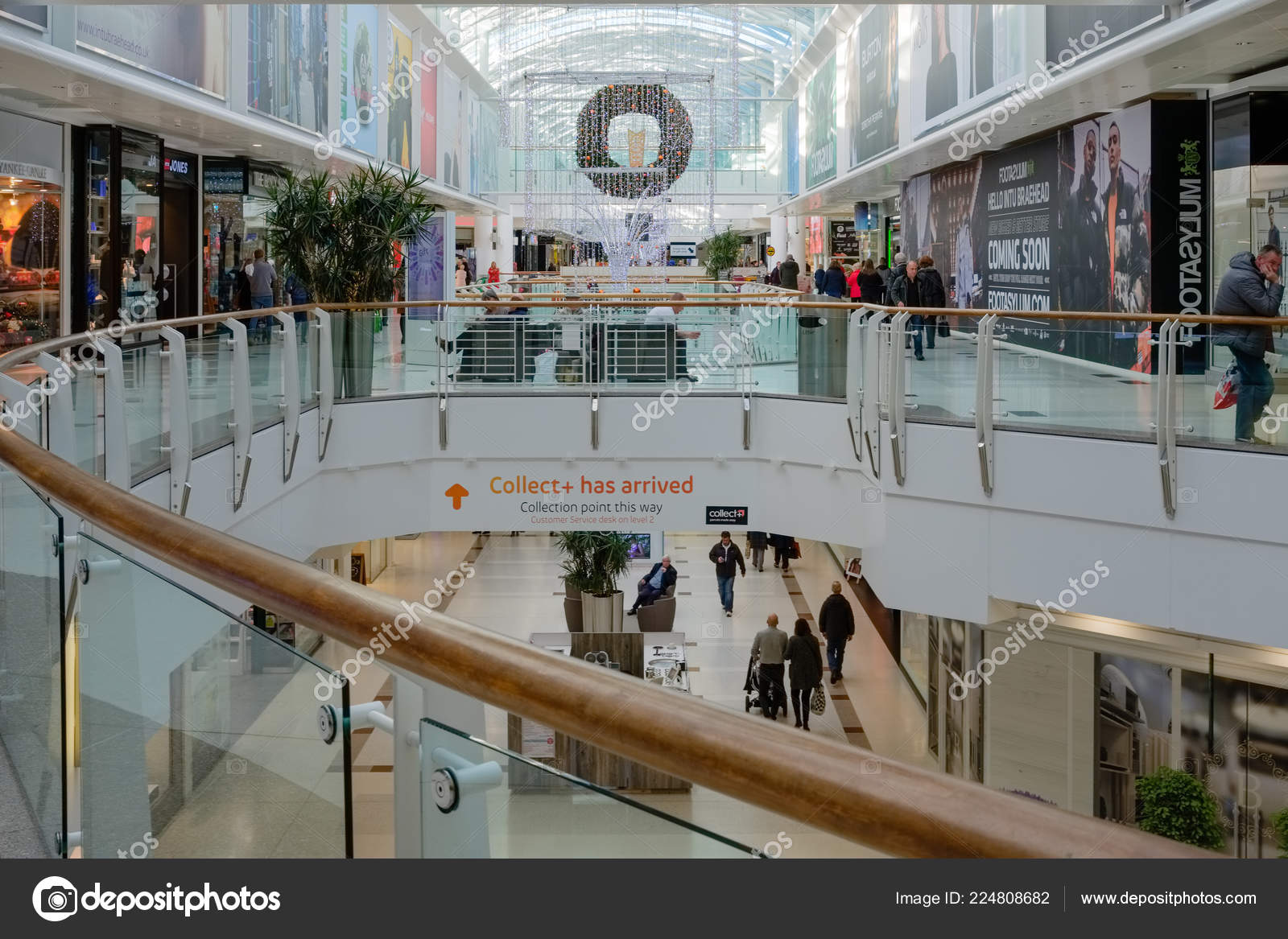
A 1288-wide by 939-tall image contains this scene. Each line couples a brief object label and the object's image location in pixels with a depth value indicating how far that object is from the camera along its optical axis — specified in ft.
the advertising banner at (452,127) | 116.98
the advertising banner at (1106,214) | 52.34
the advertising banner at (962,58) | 56.80
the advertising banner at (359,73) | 79.56
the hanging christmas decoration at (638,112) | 105.29
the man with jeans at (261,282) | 62.64
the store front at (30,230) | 47.52
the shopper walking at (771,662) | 49.29
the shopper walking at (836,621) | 55.88
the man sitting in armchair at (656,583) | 65.72
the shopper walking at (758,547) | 80.07
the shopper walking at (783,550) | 80.89
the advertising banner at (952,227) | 77.51
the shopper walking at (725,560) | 67.10
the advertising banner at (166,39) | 42.96
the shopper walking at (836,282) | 73.97
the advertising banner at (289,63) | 60.75
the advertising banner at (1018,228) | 63.93
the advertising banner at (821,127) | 116.19
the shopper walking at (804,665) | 48.01
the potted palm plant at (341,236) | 44.83
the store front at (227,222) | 68.49
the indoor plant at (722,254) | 138.21
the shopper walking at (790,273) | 92.27
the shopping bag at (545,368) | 43.93
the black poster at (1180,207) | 50.60
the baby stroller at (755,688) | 49.03
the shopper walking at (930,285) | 54.44
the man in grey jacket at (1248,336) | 27.58
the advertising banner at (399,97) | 92.32
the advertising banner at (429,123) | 106.42
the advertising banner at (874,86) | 85.51
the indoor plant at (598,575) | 62.13
